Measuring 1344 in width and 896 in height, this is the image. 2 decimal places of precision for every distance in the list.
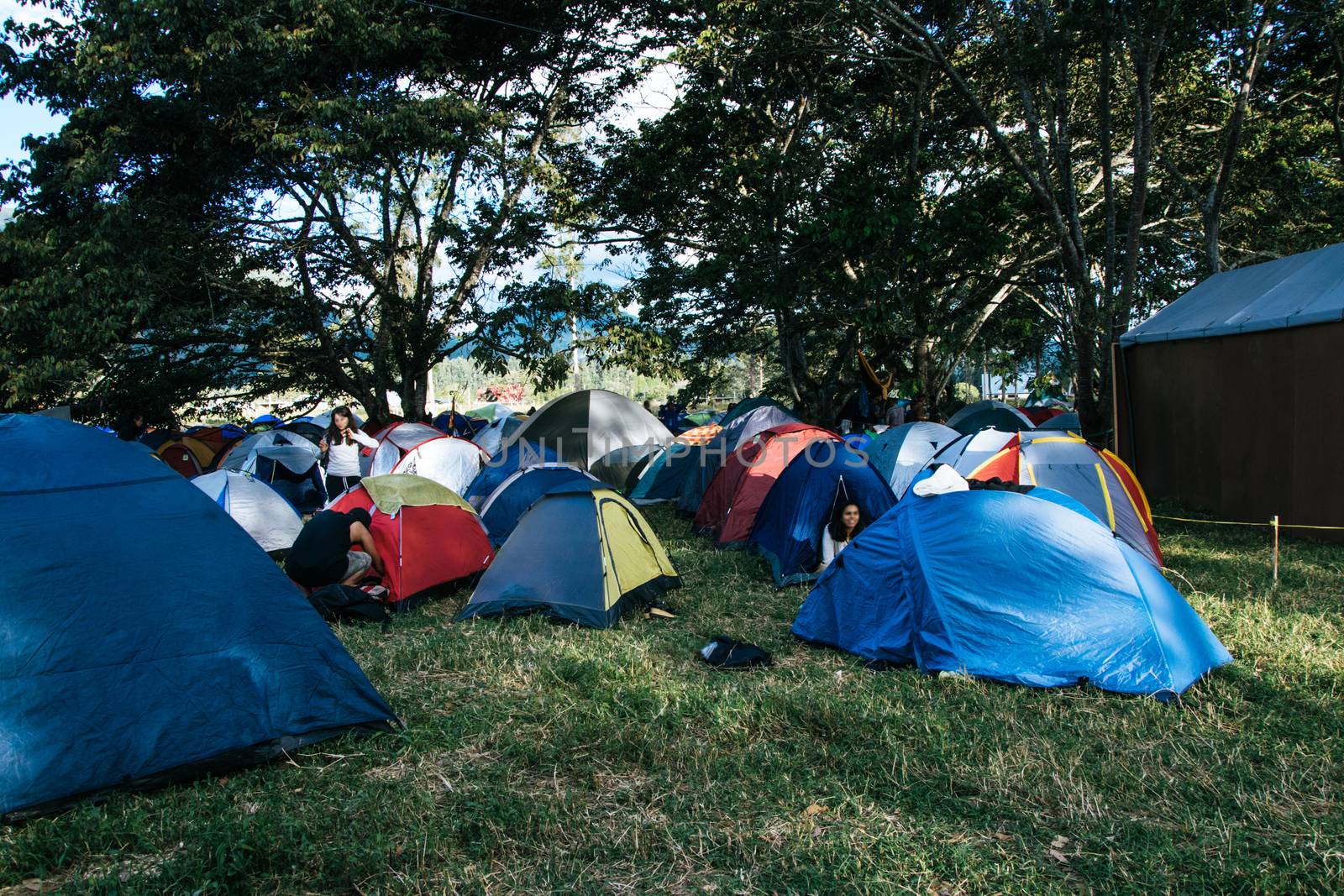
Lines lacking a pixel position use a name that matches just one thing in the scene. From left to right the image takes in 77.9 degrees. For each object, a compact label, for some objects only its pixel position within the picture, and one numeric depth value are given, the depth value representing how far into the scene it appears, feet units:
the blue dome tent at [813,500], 24.81
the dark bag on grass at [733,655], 16.93
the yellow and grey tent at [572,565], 20.42
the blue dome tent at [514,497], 29.76
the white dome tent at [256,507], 30.19
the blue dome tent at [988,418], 52.21
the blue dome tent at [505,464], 37.16
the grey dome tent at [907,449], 32.68
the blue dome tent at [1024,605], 15.08
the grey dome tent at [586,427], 45.06
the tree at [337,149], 44.11
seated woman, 24.49
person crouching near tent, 21.74
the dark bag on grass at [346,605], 20.59
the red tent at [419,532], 22.85
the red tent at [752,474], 29.99
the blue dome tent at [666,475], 42.27
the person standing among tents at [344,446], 33.24
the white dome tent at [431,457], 38.04
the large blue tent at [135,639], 11.31
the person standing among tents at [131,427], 51.16
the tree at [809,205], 42.16
